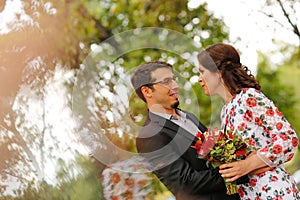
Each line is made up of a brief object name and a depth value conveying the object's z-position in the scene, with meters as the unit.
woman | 5.16
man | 5.16
